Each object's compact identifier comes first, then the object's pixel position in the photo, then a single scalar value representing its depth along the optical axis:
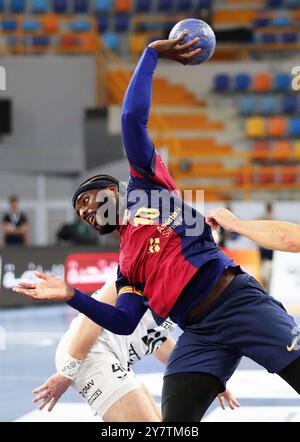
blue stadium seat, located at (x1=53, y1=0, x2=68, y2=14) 24.78
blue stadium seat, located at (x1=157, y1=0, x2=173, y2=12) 24.52
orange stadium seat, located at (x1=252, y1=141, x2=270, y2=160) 21.48
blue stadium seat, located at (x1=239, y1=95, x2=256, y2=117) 22.52
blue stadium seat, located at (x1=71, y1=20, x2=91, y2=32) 23.84
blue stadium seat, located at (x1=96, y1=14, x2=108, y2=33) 24.44
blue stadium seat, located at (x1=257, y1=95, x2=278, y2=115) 22.62
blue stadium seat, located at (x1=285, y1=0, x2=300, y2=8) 24.48
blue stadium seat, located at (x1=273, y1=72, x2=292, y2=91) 22.62
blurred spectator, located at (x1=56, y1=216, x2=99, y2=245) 16.62
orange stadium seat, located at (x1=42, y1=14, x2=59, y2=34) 23.61
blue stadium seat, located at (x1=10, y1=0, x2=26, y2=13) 24.66
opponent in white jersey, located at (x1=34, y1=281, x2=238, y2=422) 4.19
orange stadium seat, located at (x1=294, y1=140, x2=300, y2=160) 20.88
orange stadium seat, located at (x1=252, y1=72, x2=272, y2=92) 22.58
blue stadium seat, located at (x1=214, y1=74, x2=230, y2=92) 22.47
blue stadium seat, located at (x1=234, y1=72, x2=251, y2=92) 22.62
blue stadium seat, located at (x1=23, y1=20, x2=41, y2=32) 23.44
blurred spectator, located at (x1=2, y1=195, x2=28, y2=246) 16.34
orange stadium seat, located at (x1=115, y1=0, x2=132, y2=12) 24.64
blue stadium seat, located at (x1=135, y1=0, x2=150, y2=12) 24.69
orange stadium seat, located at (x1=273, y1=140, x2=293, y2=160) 20.55
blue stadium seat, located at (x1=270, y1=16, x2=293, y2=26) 24.02
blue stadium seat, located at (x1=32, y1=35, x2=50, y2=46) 23.03
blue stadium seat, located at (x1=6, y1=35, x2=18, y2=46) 23.24
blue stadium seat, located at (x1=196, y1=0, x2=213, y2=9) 24.34
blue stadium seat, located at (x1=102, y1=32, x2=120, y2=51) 23.62
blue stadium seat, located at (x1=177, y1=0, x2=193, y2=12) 24.41
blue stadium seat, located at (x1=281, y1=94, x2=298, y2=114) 22.33
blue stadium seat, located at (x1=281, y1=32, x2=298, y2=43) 23.77
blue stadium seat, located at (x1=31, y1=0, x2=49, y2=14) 24.59
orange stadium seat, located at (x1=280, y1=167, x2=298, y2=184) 20.62
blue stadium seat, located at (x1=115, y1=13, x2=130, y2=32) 24.27
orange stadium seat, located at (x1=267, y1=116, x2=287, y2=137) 21.91
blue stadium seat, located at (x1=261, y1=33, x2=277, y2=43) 23.83
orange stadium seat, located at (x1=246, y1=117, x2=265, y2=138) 21.80
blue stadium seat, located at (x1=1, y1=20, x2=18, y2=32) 22.89
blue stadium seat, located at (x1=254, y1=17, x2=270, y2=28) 24.23
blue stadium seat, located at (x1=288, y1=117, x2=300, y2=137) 21.98
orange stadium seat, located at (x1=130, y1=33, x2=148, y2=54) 23.22
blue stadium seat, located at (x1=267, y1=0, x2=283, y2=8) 24.48
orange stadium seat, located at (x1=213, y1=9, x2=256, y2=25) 24.84
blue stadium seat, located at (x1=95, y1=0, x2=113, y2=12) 24.72
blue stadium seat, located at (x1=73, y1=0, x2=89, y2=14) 24.77
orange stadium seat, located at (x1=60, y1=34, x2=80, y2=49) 22.52
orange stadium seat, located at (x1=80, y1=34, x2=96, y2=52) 20.73
